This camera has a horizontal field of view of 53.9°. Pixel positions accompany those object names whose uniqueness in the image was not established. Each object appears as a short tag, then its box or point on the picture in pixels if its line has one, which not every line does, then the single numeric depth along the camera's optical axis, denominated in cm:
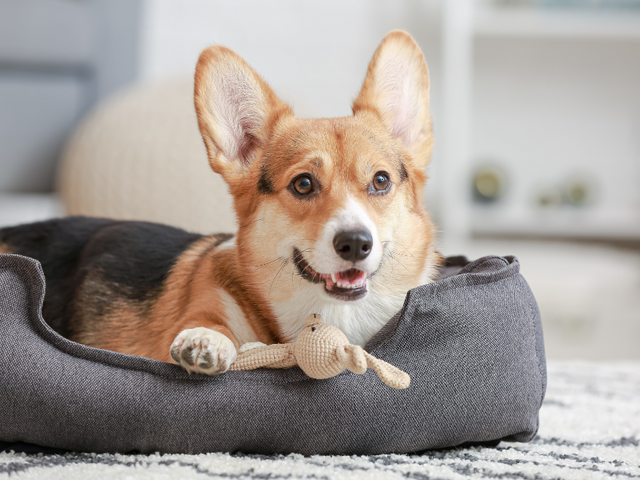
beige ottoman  222
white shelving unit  477
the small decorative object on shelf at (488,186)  457
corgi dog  115
